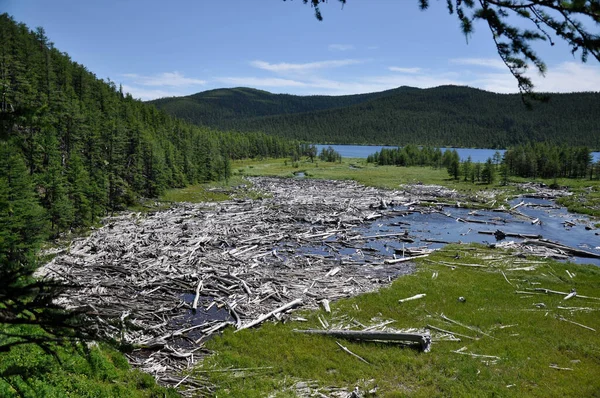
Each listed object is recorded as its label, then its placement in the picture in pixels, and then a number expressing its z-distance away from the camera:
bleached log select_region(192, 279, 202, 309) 21.52
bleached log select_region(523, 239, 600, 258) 33.50
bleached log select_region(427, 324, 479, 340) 17.99
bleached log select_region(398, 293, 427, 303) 22.52
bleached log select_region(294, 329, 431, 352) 17.08
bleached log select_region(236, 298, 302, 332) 19.21
